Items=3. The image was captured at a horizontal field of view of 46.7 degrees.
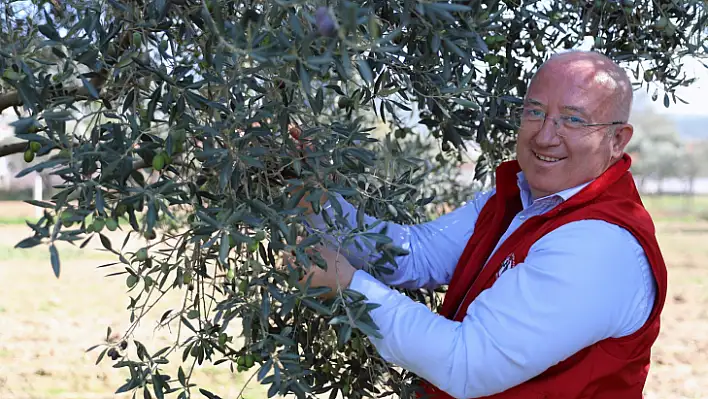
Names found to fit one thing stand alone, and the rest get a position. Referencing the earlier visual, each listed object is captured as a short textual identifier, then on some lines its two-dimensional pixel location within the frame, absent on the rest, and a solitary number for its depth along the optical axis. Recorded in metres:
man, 1.75
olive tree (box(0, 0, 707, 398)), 1.42
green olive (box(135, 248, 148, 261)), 1.72
